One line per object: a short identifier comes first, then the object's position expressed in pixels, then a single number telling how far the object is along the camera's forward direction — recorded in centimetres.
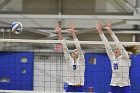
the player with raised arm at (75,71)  1240
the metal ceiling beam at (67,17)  1763
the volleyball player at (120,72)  1220
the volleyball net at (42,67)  1750
